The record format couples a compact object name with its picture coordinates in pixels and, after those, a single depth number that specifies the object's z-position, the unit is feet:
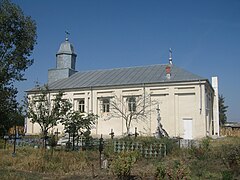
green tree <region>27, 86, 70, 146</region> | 58.95
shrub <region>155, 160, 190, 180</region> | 25.18
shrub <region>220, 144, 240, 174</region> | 35.14
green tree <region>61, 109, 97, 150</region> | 59.93
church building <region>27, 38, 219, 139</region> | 98.37
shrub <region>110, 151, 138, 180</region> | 29.14
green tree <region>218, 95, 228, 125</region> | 202.63
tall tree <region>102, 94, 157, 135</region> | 105.09
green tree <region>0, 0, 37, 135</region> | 52.60
